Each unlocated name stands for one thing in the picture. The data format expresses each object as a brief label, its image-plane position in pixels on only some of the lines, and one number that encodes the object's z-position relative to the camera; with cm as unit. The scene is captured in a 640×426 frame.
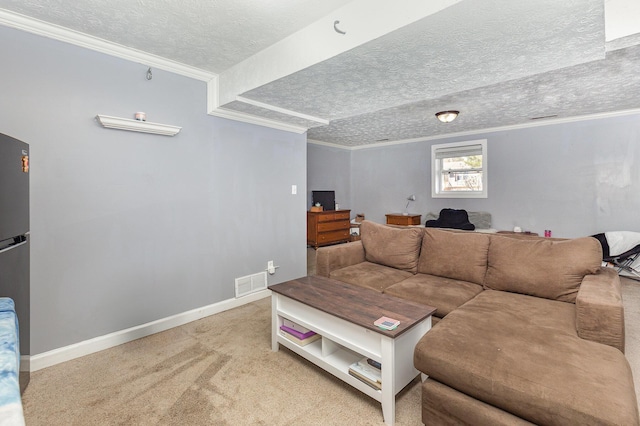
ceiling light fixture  383
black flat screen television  623
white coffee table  158
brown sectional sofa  117
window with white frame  530
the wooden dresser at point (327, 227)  587
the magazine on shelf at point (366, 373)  165
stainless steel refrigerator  143
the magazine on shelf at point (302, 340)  209
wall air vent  326
